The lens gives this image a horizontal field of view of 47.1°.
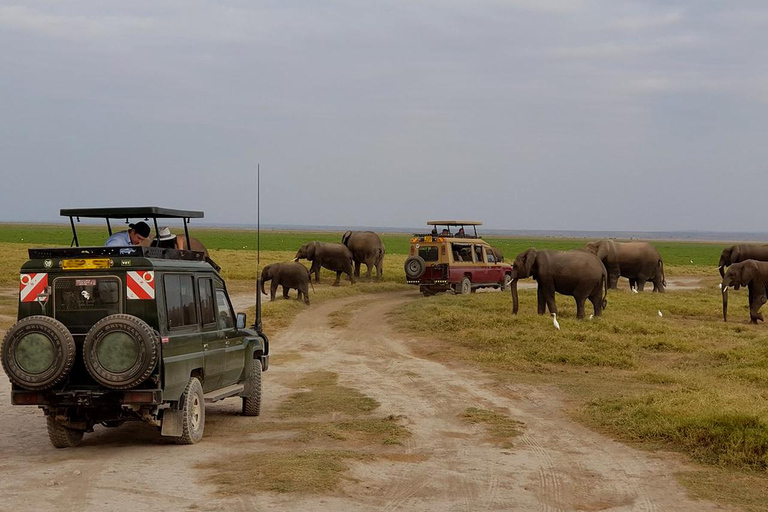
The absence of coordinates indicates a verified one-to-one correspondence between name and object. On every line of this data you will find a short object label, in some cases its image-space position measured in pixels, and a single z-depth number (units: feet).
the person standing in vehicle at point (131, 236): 39.88
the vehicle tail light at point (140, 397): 31.32
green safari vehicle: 30.96
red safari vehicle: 102.53
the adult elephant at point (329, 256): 118.52
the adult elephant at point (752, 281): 84.58
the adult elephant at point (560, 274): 77.10
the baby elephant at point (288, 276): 95.86
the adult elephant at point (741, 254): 124.16
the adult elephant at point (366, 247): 126.72
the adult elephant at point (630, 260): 116.57
